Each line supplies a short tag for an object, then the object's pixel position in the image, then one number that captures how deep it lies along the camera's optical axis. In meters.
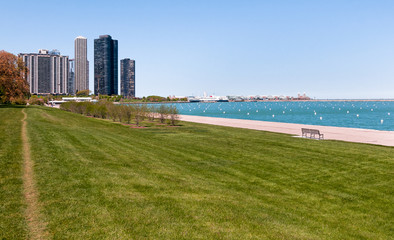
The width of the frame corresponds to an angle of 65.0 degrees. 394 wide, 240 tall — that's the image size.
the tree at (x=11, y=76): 57.31
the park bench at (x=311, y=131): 25.57
